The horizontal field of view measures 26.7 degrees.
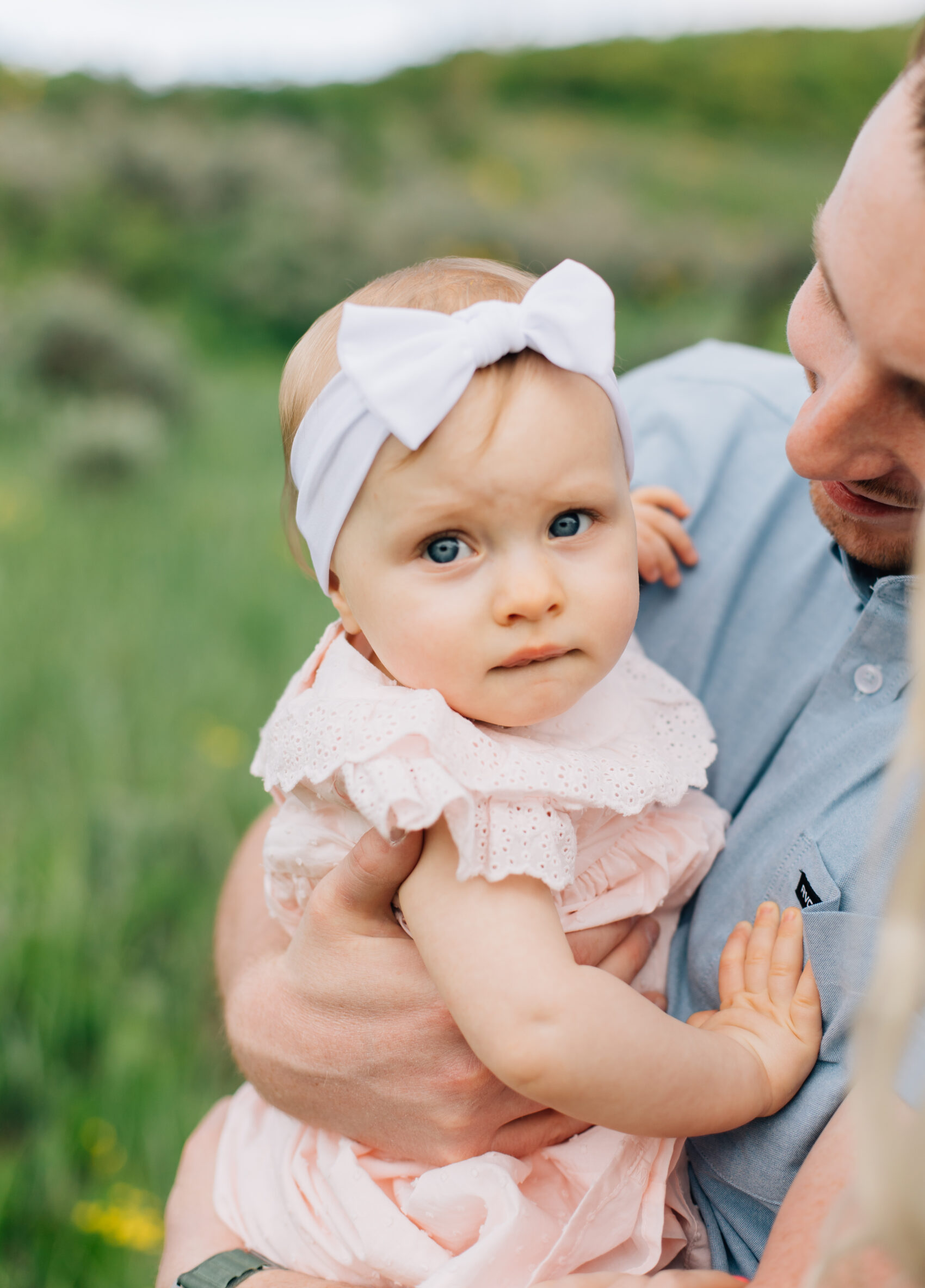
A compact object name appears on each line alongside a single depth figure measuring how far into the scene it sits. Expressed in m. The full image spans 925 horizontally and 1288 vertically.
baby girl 0.67
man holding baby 0.66
